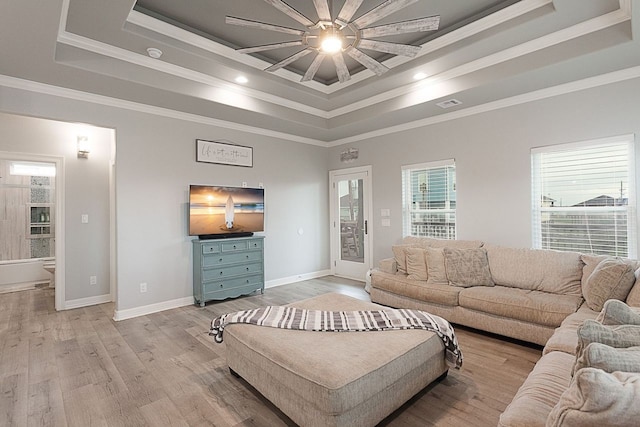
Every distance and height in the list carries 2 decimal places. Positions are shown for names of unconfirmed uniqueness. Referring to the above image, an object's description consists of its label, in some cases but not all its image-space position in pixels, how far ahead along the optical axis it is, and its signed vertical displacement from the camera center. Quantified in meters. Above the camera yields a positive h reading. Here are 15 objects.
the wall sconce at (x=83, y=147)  4.52 +1.04
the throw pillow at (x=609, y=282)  2.47 -0.57
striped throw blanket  2.24 -0.79
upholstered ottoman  1.65 -0.90
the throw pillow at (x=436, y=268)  3.65 -0.64
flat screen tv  4.37 +0.08
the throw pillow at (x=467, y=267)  3.49 -0.61
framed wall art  4.59 +0.97
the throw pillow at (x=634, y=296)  2.31 -0.64
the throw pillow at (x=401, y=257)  4.16 -0.57
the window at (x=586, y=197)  3.24 +0.16
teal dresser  4.31 -0.74
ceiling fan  2.21 +1.40
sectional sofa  0.91 -0.73
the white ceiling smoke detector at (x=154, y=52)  3.09 +1.66
